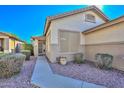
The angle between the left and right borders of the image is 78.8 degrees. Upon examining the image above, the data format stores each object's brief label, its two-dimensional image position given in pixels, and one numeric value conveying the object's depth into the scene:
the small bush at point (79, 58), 7.06
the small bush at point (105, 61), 5.26
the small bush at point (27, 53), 8.61
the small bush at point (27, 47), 12.80
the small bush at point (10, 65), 3.90
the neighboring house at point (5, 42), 11.47
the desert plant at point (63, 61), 6.55
